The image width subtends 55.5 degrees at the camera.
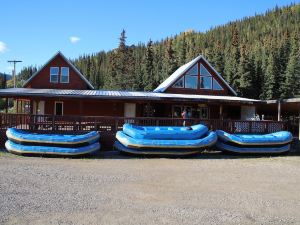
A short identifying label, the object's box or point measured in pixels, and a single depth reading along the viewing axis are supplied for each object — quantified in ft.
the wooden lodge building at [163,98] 66.86
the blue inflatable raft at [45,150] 35.27
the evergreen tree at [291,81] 119.35
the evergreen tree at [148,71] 151.44
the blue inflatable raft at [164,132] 37.96
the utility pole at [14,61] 134.70
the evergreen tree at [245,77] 109.79
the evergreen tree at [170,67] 140.63
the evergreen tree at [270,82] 115.35
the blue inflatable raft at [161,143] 37.10
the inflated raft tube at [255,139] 40.62
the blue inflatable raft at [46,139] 35.56
